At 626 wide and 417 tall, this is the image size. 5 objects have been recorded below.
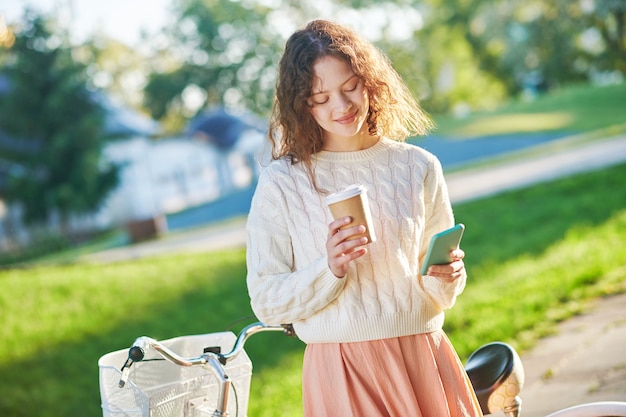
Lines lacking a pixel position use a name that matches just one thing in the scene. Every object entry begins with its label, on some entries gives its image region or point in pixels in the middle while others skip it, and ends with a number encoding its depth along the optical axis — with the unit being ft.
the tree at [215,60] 134.21
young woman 7.29
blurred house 114.21
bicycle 6.82
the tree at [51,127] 98.37
